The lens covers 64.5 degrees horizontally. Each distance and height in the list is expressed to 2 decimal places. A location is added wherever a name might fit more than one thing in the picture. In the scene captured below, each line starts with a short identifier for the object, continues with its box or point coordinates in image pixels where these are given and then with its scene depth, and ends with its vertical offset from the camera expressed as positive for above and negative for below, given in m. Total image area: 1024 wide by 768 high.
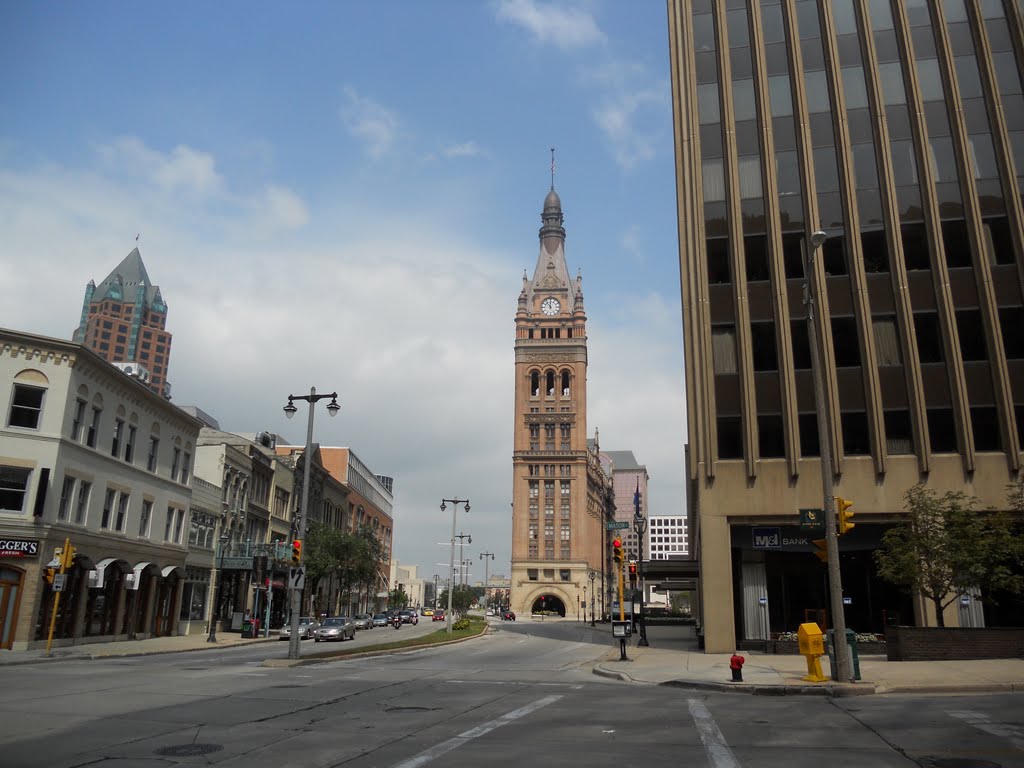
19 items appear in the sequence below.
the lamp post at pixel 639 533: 40.94 +3.68
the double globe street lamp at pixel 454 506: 65.41 +7.87
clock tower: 142.38 +25.09
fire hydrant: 19.64 -1.30
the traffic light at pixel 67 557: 29.10 +1.38
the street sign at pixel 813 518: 20.19 +2.28
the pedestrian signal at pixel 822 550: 20.12 +1.53
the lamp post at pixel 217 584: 52.97 +1.03
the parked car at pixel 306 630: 49.84 -1.65
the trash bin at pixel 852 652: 18.73 -0.88
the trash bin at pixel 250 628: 47.47 -1.53
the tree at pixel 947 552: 26.05 +2.01
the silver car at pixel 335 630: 46.88 -1.53
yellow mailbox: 19.09 -0.82
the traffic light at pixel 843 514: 20.02 +2.36
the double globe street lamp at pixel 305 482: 26.94 +4.27
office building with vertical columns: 32.84 +13.81
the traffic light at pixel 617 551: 29.97 +2.07
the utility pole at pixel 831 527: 18.94 +2.01
